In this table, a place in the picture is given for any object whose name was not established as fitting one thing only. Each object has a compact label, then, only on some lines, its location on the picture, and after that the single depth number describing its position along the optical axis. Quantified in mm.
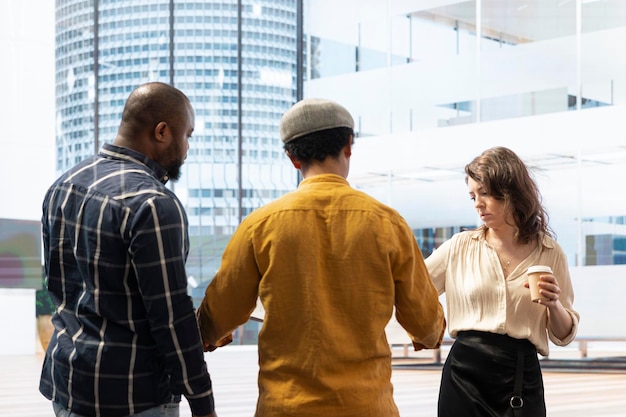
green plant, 12344
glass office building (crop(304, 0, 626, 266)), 10109
